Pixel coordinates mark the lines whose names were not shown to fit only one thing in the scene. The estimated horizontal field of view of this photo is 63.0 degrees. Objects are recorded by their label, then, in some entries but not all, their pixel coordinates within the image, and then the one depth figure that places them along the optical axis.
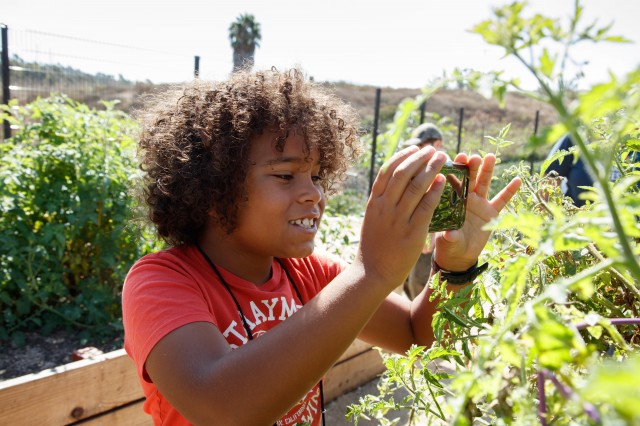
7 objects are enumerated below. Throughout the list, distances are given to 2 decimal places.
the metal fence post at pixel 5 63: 4.30
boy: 0.93
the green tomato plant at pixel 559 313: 0.28
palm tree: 27.39
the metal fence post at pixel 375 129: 6.80
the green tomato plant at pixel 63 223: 2.91
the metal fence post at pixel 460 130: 9.59
